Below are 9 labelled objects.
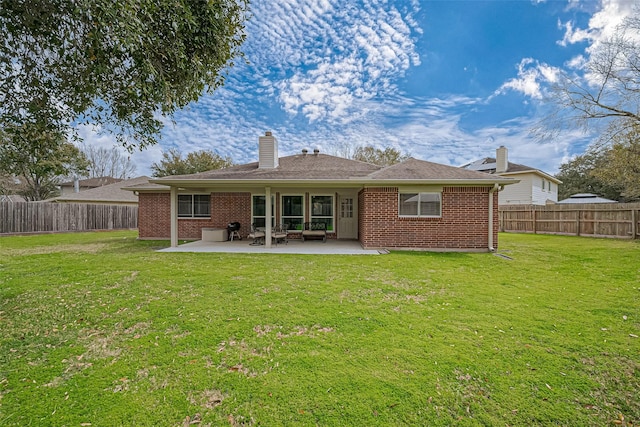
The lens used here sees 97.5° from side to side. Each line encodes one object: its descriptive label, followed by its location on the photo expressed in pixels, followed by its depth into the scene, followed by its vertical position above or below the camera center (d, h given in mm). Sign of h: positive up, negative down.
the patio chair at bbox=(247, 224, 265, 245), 11516 -958
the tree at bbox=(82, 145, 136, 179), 39250 +6780
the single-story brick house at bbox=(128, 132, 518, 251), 10086 +393
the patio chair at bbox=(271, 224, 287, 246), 11411 -887
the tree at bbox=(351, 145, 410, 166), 31406 +6478
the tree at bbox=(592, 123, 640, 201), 13352 +2955
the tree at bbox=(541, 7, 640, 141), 11914 +5666
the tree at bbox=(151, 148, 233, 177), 28078 +4849
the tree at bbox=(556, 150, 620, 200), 31266 +3883
